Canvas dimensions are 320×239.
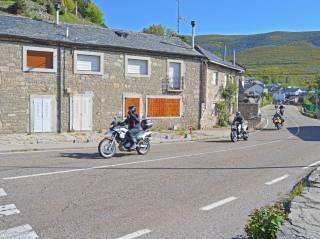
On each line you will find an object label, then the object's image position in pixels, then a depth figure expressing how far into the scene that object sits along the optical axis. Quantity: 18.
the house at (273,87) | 135.62
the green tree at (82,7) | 73.12
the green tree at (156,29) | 59.19
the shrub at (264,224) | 4.72
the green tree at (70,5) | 67.50
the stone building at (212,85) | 30.16
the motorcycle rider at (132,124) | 13.57
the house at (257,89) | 99.78
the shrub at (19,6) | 48.78
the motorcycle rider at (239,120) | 22.50
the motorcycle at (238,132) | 21.88
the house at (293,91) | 130.12
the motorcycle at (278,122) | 34.16
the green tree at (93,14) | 72.88
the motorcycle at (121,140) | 12.84
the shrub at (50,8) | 55.92
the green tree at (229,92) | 35.31
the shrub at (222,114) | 33.75
